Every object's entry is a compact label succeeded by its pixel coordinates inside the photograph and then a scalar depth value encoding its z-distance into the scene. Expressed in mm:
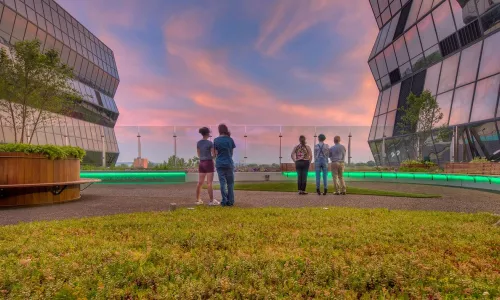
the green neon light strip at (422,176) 14219
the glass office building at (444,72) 19078
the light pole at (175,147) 24603
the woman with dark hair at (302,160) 10953
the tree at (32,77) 11922
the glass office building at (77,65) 24562
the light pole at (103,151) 24420
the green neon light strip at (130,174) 21891
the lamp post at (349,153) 24806
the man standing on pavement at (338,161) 11070
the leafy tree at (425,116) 22375
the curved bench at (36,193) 8492
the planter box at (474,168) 15395
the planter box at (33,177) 8484
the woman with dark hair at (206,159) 7969
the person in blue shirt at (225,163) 7891
